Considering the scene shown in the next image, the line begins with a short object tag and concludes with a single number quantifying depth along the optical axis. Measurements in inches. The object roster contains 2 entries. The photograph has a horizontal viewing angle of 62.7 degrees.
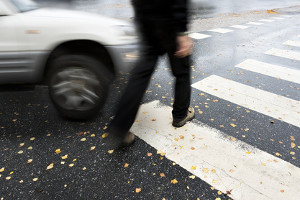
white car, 122.1
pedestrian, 94.0
